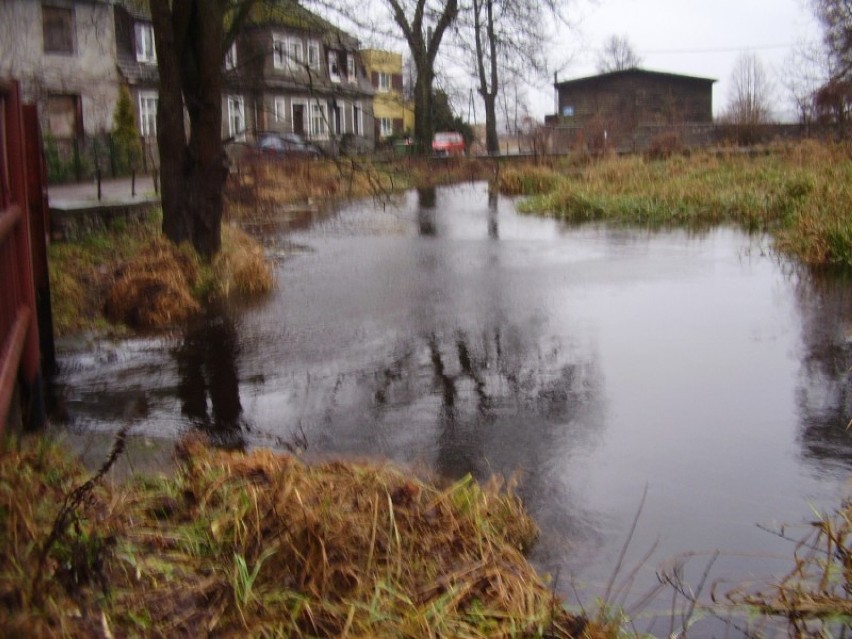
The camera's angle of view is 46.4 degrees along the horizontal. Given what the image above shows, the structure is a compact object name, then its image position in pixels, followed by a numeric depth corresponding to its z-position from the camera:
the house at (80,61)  31.20
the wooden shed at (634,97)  59.44
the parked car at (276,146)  29.84
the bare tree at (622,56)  89.31
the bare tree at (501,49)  32.34
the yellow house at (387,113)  68.38
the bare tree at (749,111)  37.38
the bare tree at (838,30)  38.06
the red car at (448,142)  46.84
